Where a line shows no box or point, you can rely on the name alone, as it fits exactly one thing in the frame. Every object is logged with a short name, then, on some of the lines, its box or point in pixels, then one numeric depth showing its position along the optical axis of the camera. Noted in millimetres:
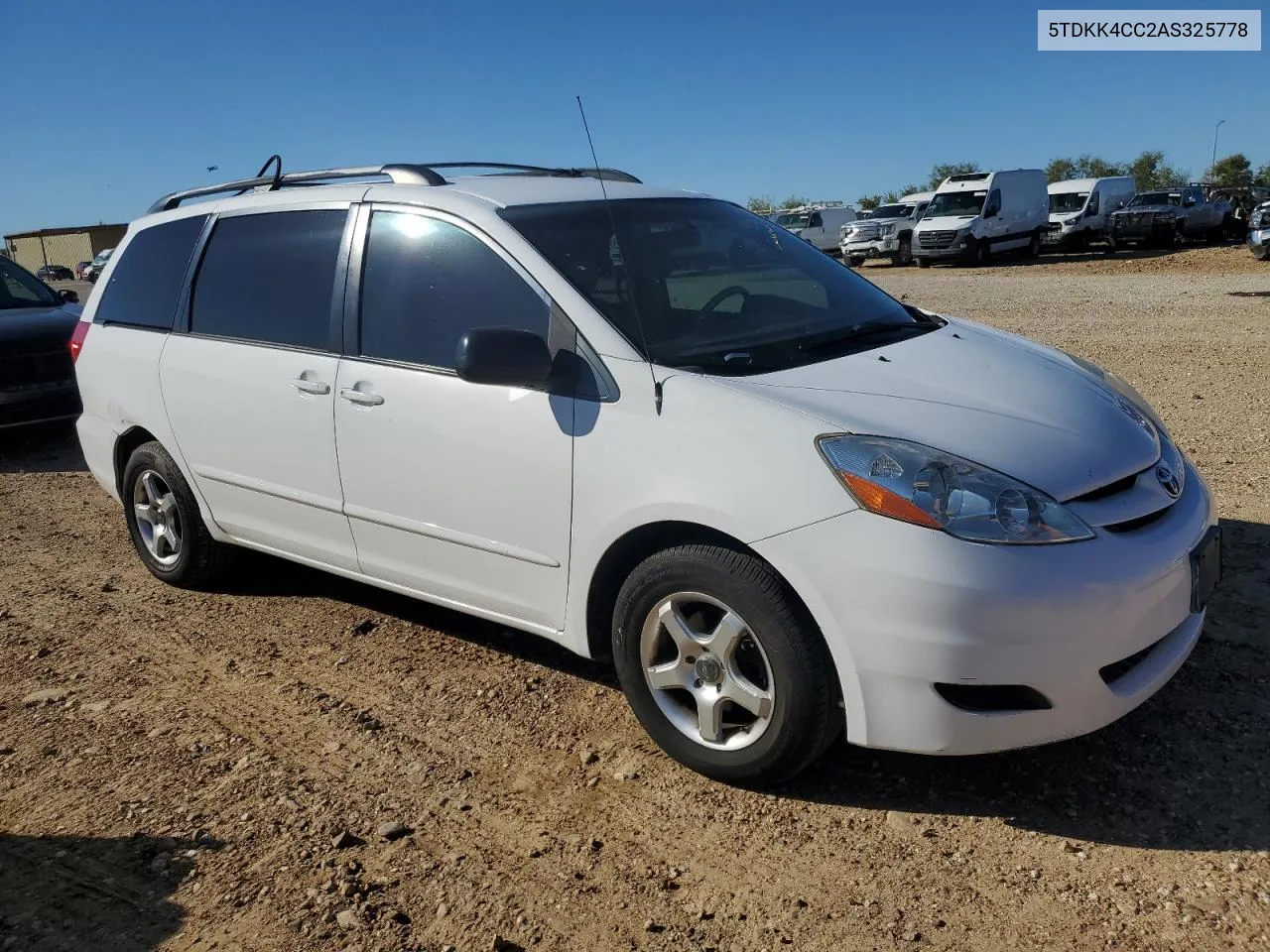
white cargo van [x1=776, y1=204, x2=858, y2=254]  34562
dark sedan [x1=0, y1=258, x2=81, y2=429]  8703
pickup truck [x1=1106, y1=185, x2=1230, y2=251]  31031
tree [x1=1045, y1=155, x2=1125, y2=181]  72938
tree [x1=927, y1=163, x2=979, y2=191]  73025
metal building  78938
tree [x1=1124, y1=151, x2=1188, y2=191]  71125
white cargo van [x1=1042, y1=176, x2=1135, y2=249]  32844
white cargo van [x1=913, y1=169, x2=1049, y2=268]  29297
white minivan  2836
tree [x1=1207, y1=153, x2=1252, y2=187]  67362
